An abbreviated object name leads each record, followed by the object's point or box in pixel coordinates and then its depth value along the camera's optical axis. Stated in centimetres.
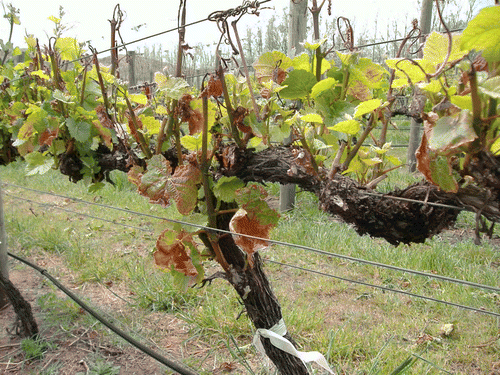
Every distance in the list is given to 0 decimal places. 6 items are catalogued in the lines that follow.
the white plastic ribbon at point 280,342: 102
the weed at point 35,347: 197
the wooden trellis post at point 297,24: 303
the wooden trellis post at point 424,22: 340
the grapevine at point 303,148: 52
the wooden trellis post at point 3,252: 221
